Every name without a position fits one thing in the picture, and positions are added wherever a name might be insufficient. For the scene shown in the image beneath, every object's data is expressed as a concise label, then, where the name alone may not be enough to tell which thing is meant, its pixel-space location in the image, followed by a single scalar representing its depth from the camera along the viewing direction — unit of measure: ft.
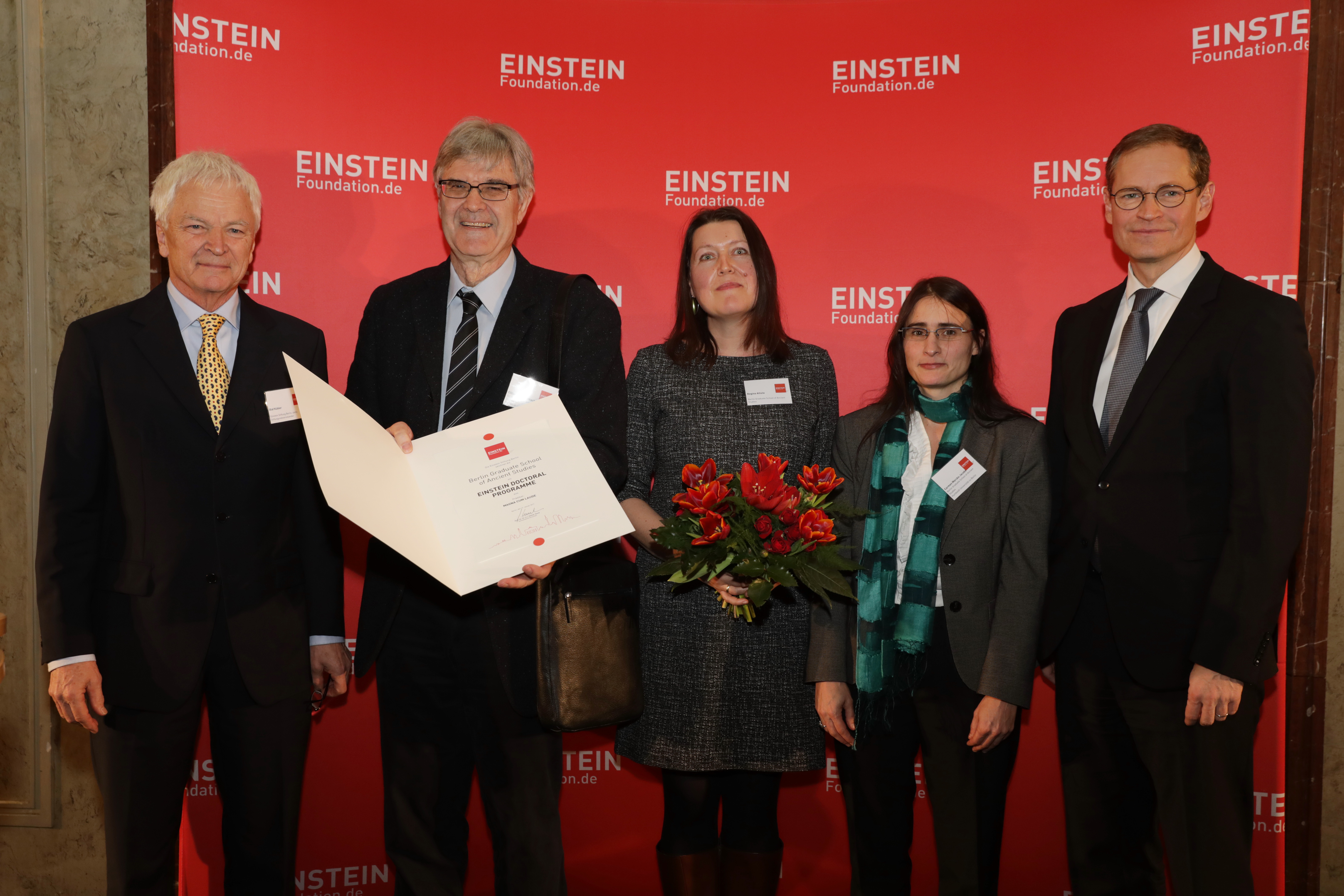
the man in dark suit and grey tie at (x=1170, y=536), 6.71
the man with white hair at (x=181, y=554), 7.04
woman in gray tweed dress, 8.08
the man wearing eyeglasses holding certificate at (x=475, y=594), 7.36
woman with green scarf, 7.55
